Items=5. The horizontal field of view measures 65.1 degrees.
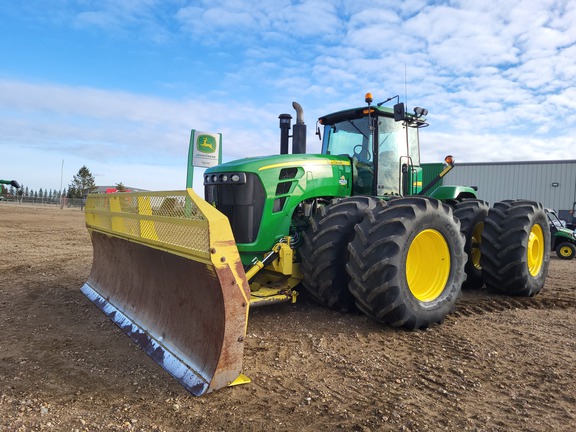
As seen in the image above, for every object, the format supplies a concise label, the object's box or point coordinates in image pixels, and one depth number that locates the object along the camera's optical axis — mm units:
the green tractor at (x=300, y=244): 3152
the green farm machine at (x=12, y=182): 20125
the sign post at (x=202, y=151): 12008
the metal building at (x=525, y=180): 23312
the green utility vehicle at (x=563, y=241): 12663
